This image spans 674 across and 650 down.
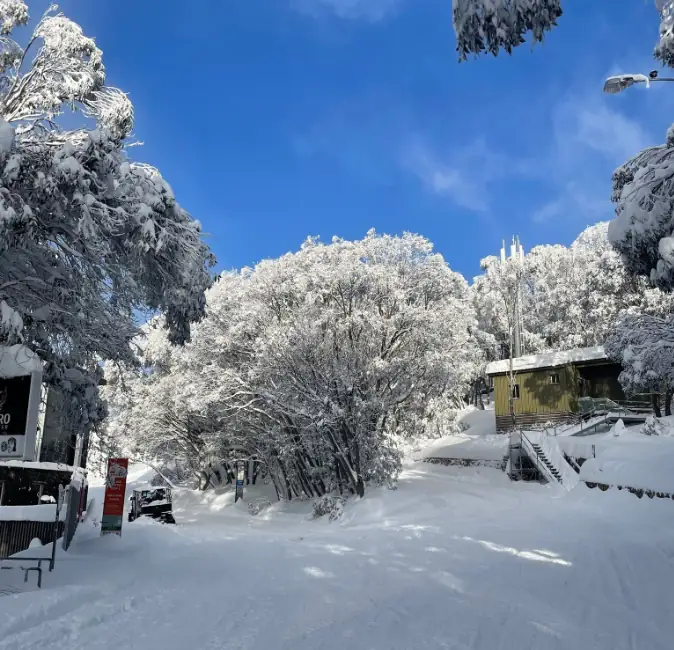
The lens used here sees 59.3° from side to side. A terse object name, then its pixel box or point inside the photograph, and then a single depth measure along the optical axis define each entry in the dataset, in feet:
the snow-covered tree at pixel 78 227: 26.11
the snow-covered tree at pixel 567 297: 122.31
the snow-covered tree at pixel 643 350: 53.31
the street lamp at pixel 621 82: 26.12
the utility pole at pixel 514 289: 153.17
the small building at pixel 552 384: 113.09
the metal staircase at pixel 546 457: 74.02
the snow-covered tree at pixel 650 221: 26.73
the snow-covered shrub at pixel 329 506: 71.49
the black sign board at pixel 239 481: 101.60
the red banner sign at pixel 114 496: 41.01
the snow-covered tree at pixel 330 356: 74.84
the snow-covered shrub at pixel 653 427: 78.69
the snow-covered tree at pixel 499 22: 18.88
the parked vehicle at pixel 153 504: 76.84
